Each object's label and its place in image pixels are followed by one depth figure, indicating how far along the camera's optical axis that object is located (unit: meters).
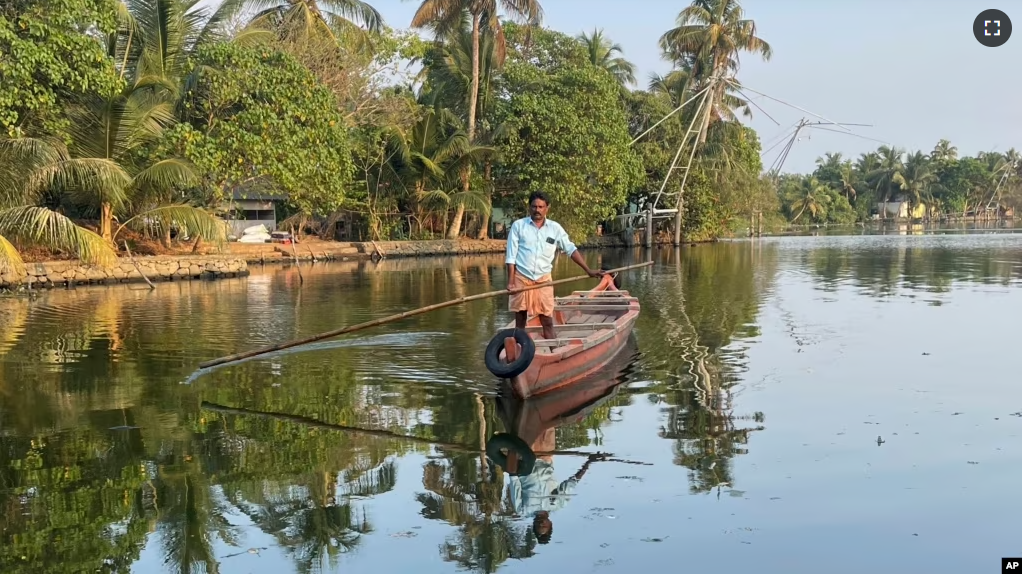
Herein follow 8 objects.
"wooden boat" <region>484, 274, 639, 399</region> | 7.09
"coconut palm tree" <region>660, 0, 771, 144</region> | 33.59
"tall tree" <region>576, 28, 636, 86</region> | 36.97
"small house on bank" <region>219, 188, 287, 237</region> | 29.46
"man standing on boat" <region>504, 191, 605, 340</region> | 7.74
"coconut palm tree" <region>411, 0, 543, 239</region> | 29.29
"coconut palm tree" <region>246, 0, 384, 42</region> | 26.84
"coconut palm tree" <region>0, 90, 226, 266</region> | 15.60
